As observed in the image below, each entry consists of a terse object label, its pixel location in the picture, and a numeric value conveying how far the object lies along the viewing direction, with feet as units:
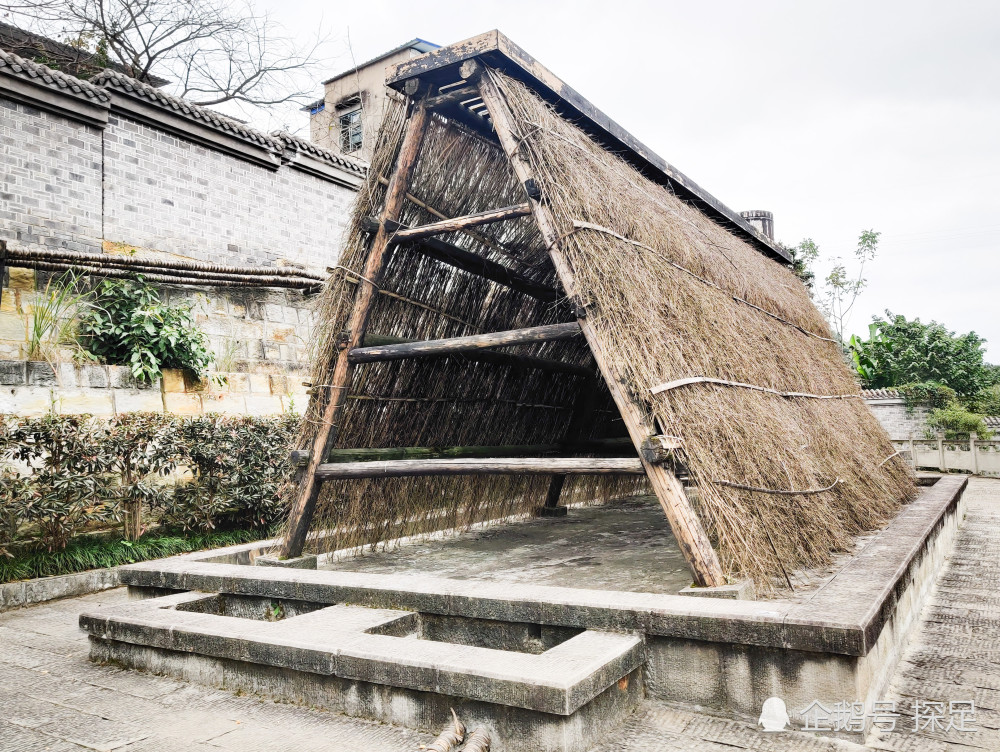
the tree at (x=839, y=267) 86.74
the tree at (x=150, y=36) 42.04
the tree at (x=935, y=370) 53.42
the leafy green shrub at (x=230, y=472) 18.80
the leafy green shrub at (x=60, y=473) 15.08
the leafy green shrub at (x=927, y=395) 55.67
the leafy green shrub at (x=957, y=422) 49.98
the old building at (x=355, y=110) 63.57
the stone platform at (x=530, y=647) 7.29
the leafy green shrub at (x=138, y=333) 20.77
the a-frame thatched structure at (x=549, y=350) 10.25
